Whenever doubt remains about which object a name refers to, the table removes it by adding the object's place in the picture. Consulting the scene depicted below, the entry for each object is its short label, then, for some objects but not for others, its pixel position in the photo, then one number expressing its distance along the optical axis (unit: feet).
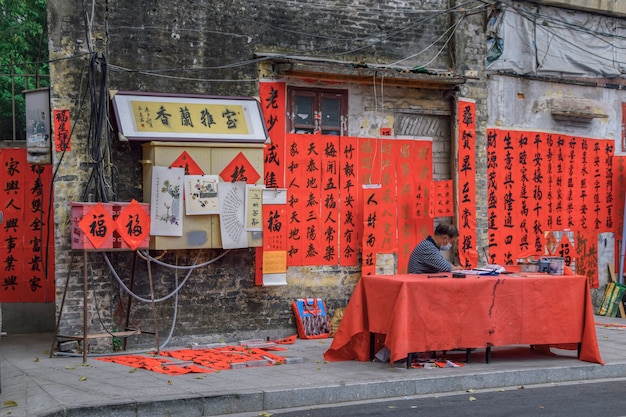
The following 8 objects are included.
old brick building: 36.19
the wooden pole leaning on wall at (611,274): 52.11
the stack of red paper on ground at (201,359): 31.68
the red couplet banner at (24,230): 40.27
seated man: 34.19
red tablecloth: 31.45
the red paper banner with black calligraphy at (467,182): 44.78
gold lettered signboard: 36.40
